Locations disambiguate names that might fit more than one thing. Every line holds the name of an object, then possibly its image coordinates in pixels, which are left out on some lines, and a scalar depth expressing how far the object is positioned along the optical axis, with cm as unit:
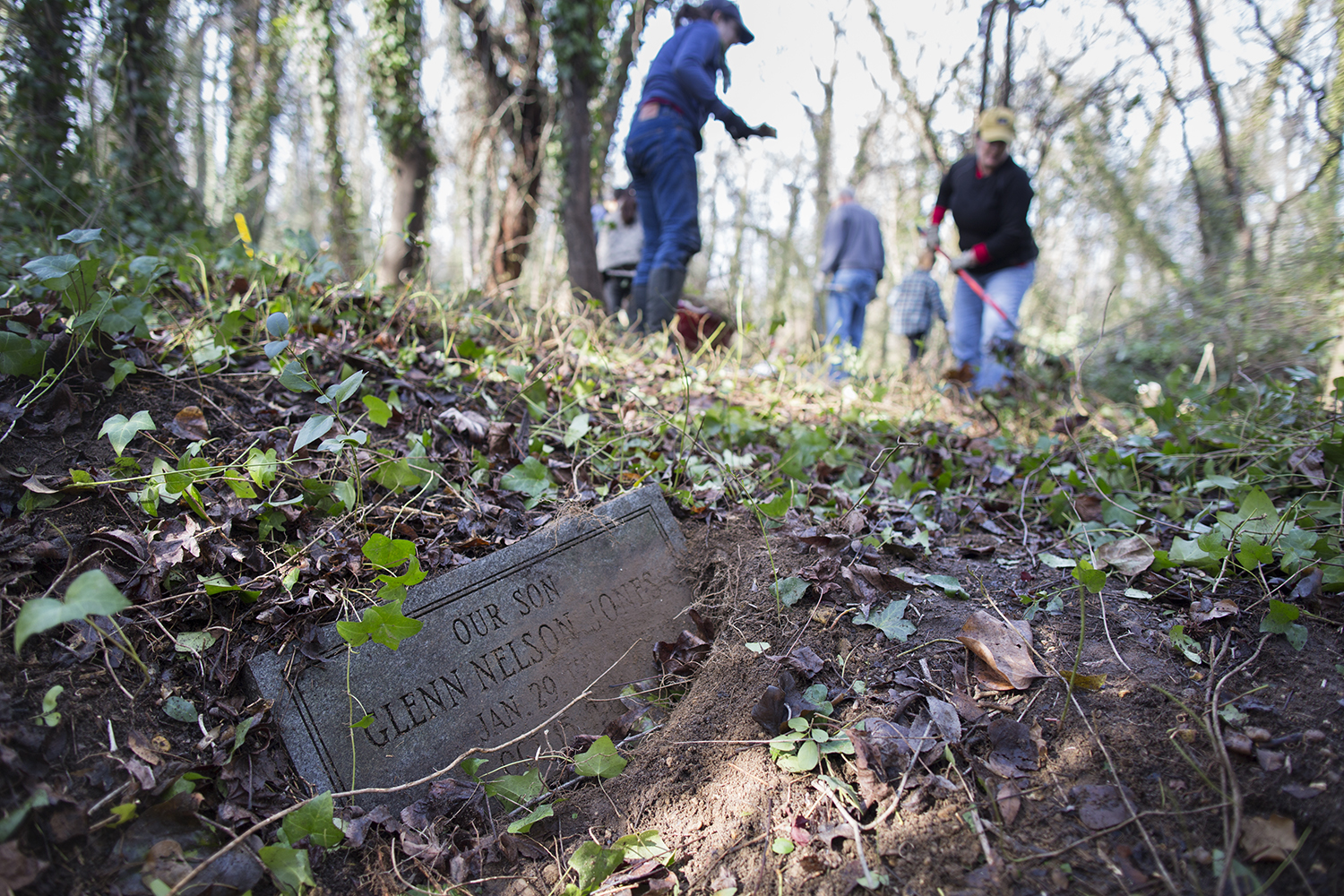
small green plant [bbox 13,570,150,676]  100
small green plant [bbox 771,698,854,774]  148
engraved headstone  159
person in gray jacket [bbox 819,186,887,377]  582
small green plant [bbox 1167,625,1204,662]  159
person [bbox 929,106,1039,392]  432
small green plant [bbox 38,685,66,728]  127
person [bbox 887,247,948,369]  579
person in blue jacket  416
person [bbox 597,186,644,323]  531
